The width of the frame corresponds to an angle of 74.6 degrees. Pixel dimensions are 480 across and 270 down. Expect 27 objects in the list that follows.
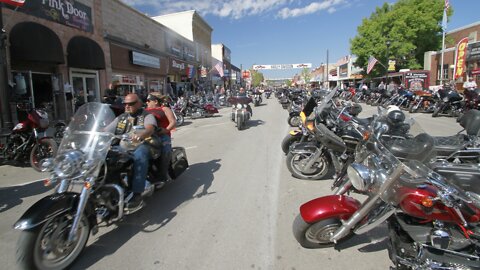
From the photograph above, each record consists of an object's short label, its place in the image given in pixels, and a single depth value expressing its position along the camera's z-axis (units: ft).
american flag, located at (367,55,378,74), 97.59
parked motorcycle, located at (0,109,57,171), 22.49
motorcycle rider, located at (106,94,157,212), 12.25
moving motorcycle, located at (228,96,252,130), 38.60
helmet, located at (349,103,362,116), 21.59
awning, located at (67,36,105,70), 45.19
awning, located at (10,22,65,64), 34.71
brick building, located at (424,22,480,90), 86.28
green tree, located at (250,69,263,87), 361.79
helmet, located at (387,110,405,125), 13.55
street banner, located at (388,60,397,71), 100.94
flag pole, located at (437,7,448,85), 86.59
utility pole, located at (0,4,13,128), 27.45
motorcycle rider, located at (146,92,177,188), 14.99
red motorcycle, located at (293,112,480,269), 7.95
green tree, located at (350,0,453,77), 112.98
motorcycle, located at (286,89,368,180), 17.04
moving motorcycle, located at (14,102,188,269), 8.86
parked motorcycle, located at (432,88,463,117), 44.88
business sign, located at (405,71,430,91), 82.53
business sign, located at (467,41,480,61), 84.24
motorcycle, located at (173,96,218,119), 54.38
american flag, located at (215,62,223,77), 117.64
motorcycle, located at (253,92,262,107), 82.80
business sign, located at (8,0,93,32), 38.58
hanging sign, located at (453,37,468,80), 84.69
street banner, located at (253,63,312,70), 269.23
